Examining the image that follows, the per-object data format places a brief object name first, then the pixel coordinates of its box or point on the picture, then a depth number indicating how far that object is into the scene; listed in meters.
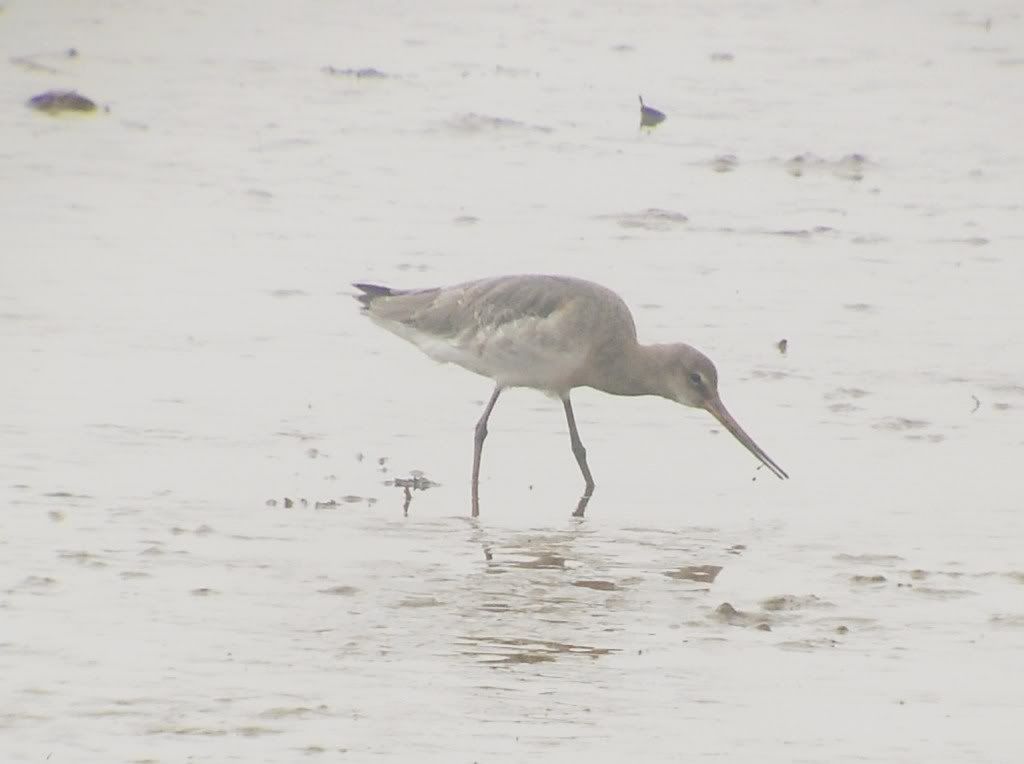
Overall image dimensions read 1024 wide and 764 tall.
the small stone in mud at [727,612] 16.14
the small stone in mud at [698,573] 17.34
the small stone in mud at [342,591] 16.48
